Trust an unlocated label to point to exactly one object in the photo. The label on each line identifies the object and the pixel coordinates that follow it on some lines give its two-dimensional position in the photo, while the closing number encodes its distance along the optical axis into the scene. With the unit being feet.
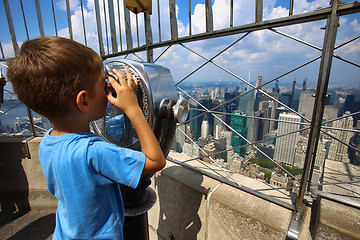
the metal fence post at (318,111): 2.87
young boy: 1.65
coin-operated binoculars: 2.67
